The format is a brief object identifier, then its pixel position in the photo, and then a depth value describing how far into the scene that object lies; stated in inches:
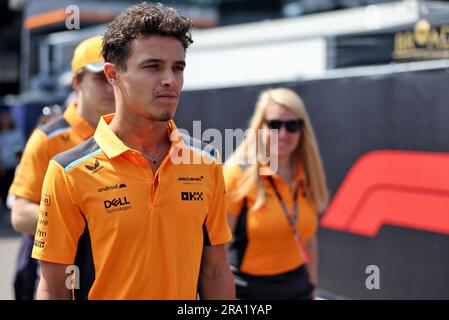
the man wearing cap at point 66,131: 275.7
